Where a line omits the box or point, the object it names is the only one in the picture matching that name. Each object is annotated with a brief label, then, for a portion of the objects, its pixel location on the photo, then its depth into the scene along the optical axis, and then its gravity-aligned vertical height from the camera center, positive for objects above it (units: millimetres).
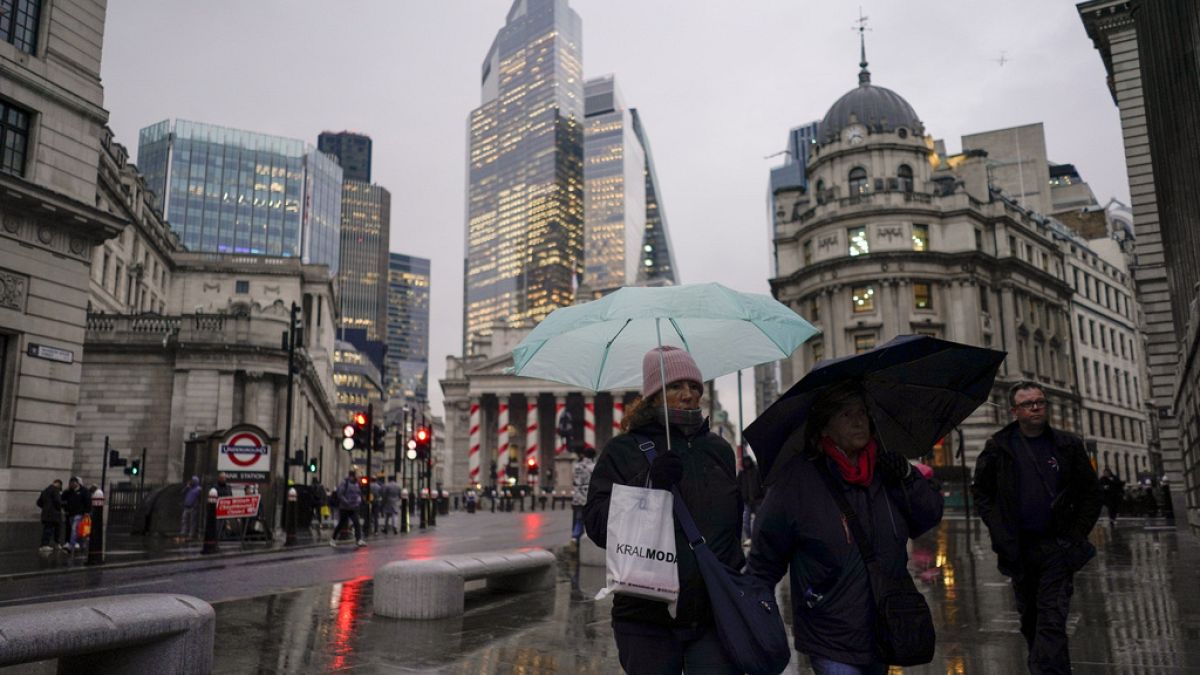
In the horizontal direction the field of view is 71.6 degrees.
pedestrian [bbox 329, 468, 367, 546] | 21734 -1091
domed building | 54688 +13402
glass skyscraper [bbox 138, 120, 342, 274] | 141250 +48170
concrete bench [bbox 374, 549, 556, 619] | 8875 -1317
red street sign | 21172 -1058
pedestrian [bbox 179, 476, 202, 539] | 23328 -1258
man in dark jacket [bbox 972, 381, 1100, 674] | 5113 -358
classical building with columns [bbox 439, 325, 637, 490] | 87750 +4936
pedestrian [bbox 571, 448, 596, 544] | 16562 -441
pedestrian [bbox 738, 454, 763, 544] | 17328 -522
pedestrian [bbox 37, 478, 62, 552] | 18203 -800
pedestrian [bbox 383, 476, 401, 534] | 29719 -1418
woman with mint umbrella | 3479 -169
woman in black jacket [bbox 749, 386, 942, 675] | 3400 -287
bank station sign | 21719 +234
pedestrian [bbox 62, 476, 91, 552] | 18781 -813
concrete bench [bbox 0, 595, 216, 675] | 4625 -999
